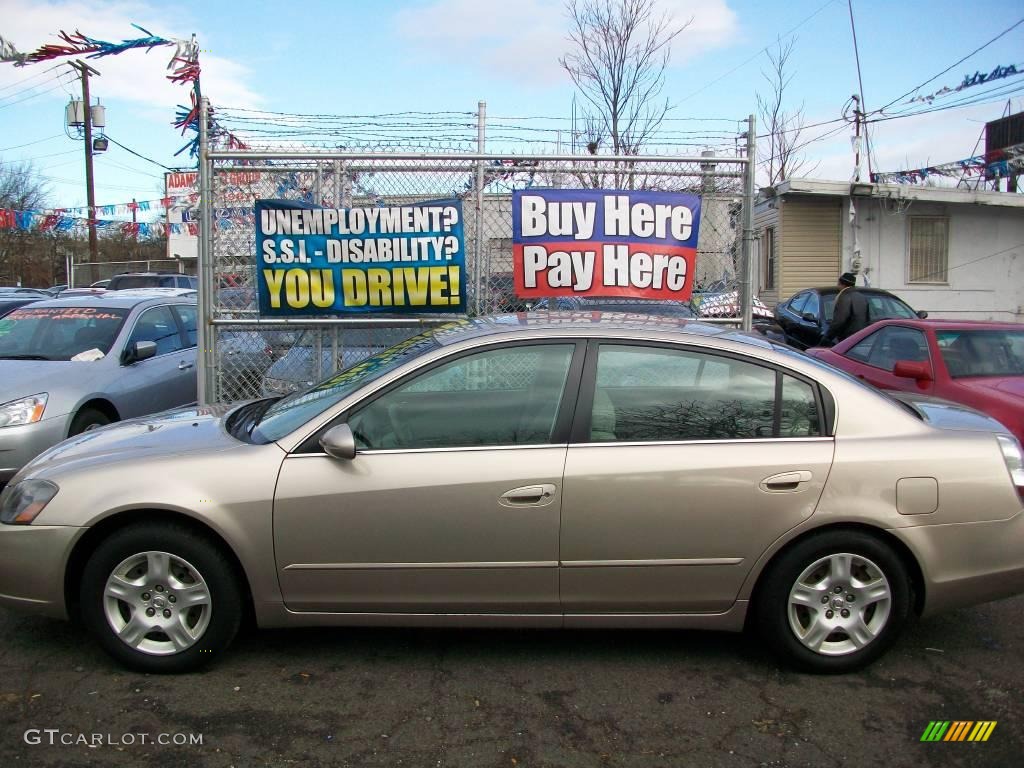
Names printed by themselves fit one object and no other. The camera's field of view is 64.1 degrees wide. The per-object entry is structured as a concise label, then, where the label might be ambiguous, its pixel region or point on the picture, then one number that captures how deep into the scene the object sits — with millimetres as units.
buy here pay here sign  6570
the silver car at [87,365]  5980
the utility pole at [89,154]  26234
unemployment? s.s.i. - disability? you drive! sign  6555
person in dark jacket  10227
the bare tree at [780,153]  22969
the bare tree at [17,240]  35750
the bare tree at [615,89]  13484
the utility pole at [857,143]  19641
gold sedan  3361
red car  5855
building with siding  18016
